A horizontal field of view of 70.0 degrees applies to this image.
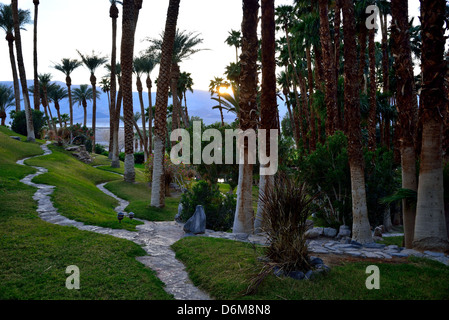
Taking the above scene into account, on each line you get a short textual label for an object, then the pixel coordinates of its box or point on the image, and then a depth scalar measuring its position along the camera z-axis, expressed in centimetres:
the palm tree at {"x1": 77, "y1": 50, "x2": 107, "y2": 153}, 4806
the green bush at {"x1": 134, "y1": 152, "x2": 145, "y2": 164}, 5375
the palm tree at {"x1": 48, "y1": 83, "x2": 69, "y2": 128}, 6272
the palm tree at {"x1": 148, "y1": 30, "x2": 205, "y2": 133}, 2678
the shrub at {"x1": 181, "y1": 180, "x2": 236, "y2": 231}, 1364
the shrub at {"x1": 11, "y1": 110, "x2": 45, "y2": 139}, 3838
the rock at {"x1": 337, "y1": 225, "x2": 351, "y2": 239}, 1181
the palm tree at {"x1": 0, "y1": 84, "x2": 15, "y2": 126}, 5684
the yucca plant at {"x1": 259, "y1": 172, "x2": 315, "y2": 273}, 638
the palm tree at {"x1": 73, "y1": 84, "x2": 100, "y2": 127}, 6981
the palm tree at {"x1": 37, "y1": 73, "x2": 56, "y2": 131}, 5382
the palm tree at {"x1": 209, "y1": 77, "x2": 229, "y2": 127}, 5229
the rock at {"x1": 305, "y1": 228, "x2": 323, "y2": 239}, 1178
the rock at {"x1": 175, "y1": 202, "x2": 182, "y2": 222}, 1414
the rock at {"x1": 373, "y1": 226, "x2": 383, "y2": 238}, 1264
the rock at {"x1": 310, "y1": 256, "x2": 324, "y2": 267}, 652
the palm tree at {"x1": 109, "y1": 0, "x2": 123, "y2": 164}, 3461
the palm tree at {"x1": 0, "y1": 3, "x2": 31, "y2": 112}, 3647
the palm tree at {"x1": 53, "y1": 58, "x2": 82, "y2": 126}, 5130
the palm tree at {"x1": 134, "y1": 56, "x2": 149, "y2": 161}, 4044
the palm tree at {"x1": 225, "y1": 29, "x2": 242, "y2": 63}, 4384
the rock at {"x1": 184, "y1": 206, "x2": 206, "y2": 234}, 1097
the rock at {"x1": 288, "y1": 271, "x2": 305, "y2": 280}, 609
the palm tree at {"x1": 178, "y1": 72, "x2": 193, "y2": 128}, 4297
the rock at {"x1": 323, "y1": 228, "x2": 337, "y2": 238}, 1213
